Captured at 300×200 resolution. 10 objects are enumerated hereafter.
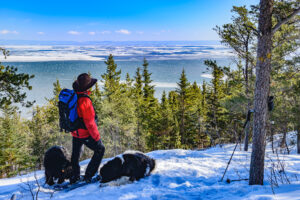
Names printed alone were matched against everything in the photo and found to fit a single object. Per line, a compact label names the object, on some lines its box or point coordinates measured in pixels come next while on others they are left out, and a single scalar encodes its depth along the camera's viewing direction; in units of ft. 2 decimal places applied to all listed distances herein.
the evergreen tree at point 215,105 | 76.02
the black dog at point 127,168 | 16.75
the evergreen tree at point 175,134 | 81.42
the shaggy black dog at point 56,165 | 17.46
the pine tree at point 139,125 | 88.20
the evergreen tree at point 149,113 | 86.63
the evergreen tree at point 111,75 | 91.26
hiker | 14.87
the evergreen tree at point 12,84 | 26.26
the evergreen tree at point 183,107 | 83.51
